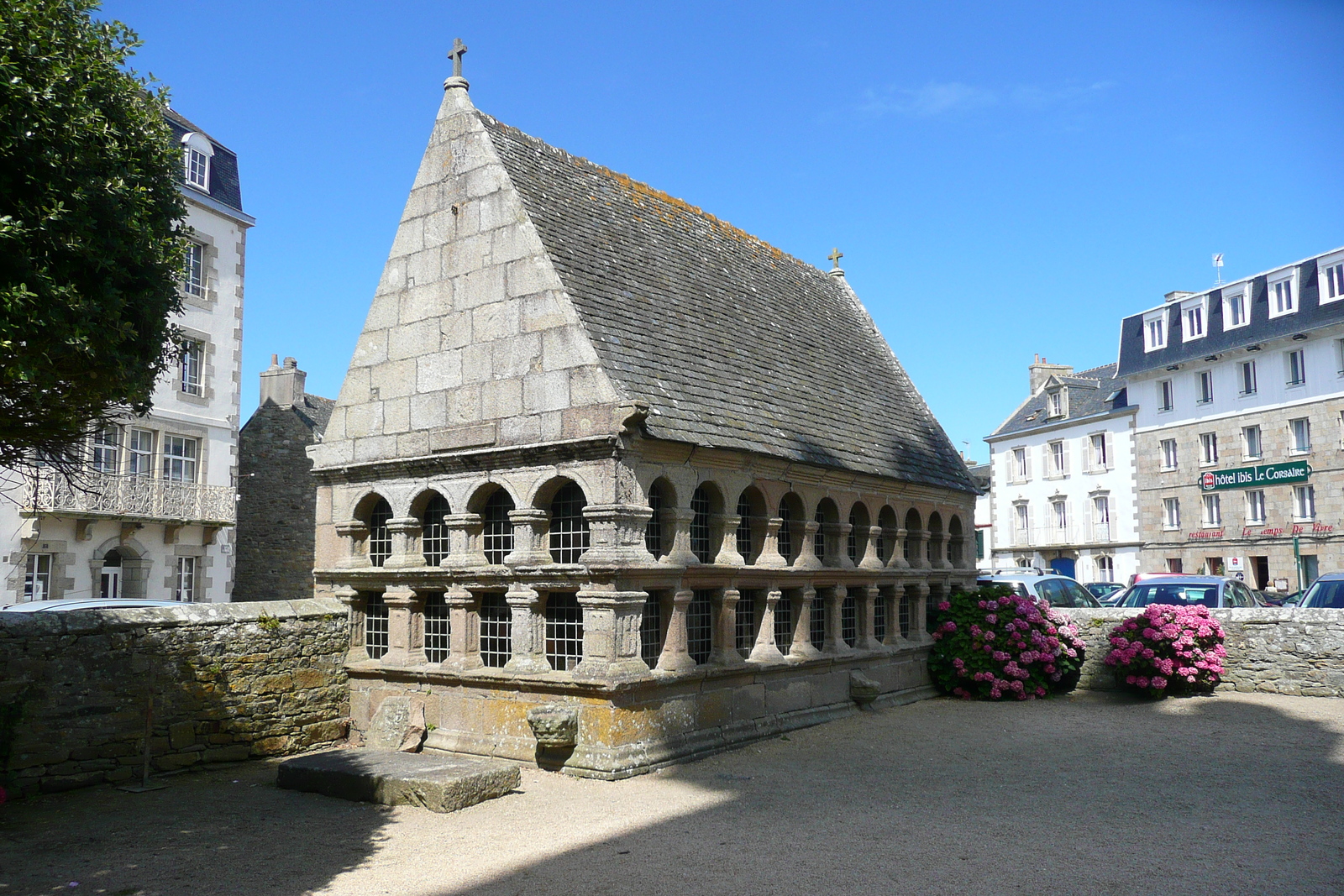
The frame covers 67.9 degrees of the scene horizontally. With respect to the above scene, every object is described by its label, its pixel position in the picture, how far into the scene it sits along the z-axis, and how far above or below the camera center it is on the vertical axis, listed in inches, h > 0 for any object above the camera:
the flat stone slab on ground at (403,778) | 303.4 -65.4
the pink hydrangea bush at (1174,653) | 529.3 -53.9
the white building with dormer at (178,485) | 814.5 +78.7
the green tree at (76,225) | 209.2 +78.7
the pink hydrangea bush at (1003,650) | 543.2 -51.7
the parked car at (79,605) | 432.1 -11.8
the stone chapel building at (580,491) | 362.6 +30.7
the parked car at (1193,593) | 650.8 -27.5
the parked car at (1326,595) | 585.3 -27.4
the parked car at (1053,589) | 695.7 -24.3
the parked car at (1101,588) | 1067.3 -38.0
